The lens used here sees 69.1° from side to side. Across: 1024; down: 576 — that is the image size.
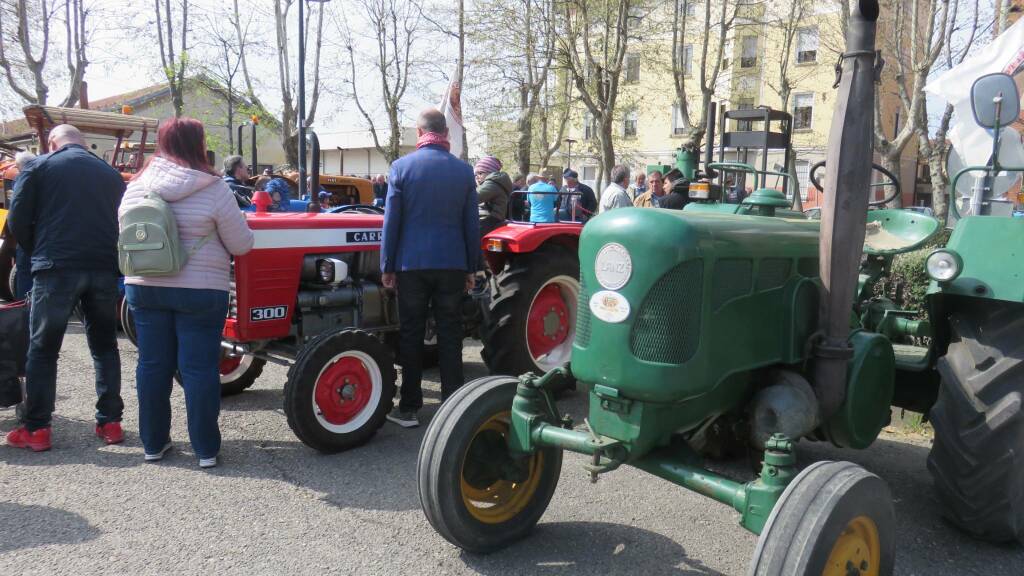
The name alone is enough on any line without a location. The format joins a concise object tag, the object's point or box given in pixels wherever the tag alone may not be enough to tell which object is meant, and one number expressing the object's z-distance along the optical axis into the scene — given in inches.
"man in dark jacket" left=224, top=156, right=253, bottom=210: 310.5
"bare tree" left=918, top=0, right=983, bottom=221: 560.4
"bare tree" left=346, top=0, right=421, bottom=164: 908.0
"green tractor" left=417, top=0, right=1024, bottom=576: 88.0
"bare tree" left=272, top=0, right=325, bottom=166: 849.5
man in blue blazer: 161.9
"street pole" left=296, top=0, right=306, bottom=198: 306.0
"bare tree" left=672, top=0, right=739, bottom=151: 661.3
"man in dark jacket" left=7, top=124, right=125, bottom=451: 153.9
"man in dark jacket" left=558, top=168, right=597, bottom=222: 337.1
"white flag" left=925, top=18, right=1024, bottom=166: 199.8
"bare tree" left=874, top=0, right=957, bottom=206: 549.0
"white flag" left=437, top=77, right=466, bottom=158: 253.0
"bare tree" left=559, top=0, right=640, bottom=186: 565.3
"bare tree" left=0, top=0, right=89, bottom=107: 786.8
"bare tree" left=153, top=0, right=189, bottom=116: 814.5
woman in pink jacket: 142.3
